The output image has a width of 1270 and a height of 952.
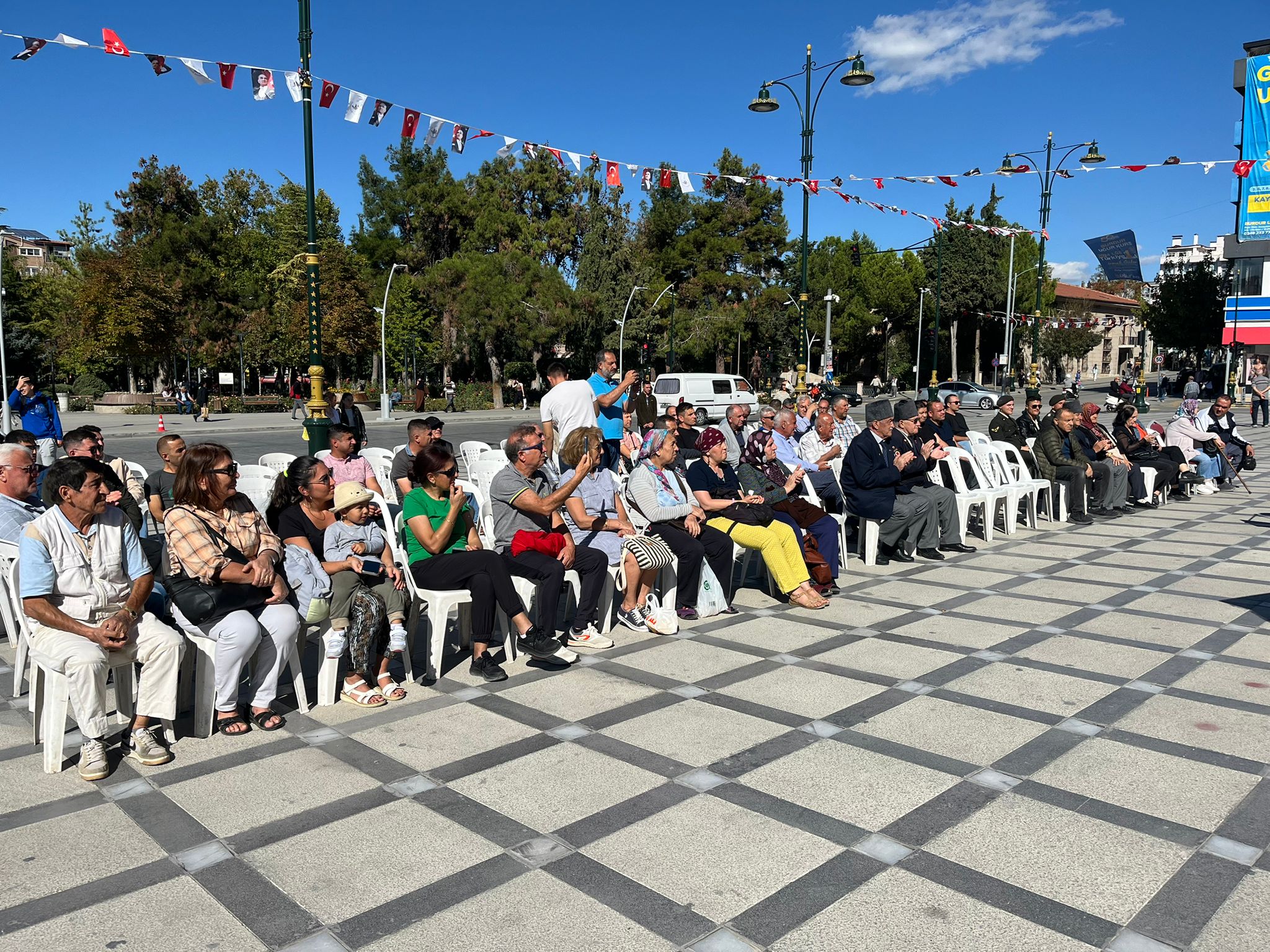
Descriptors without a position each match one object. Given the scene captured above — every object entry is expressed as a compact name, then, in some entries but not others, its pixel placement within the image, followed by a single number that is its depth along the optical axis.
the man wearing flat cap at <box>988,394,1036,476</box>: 10.85
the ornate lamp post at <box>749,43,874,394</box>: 16.95
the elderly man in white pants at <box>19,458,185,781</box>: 3.96
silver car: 46.75
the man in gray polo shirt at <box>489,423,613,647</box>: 5.69
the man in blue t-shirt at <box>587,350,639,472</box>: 9.29
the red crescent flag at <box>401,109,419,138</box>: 11.75
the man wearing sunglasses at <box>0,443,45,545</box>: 4.93
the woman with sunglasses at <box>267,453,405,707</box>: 4.82
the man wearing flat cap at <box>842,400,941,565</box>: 8.22
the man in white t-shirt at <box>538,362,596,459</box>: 8.59
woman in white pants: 4.34
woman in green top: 5.21
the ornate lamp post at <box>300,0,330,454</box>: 11.24
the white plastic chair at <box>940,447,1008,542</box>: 9.16
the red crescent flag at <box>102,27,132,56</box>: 9.57
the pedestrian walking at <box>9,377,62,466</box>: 10.85
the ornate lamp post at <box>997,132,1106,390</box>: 22.89
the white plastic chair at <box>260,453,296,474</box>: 8.96
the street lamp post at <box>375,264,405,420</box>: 35.31
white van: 33.12
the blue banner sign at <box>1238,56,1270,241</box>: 38.81
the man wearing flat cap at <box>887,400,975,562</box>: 8.59
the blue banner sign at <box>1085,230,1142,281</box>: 36.25
